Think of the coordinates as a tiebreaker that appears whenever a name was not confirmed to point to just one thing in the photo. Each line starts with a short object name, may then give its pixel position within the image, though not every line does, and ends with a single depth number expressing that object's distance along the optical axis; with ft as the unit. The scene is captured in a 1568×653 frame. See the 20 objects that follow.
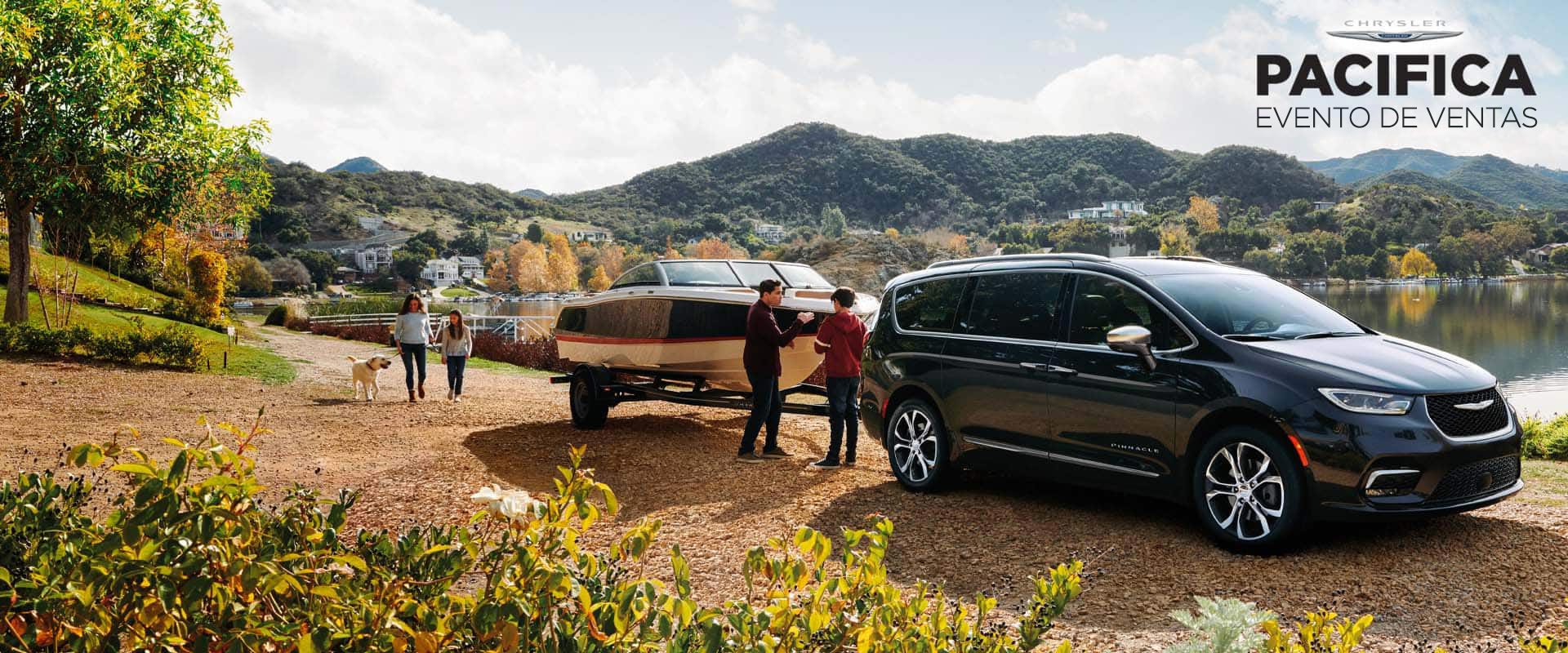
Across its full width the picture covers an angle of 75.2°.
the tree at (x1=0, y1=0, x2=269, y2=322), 68.18
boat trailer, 37.27
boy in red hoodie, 30.12
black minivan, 18.34
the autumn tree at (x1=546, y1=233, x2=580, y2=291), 432.66
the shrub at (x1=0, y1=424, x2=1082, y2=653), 7.47
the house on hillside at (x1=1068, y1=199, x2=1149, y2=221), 506.07
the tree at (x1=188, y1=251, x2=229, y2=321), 111.55
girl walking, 51.08
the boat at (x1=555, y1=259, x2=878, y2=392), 36.73
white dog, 51.03
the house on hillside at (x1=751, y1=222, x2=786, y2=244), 542.98
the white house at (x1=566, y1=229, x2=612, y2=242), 562.50
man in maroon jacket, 31.40
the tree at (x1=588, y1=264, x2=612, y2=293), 407.15
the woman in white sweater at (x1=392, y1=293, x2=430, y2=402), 49.98
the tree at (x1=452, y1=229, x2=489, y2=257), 528.22
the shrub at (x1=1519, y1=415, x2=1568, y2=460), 36.01
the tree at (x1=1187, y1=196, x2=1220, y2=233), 419.95
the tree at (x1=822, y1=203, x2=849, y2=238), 493.36
